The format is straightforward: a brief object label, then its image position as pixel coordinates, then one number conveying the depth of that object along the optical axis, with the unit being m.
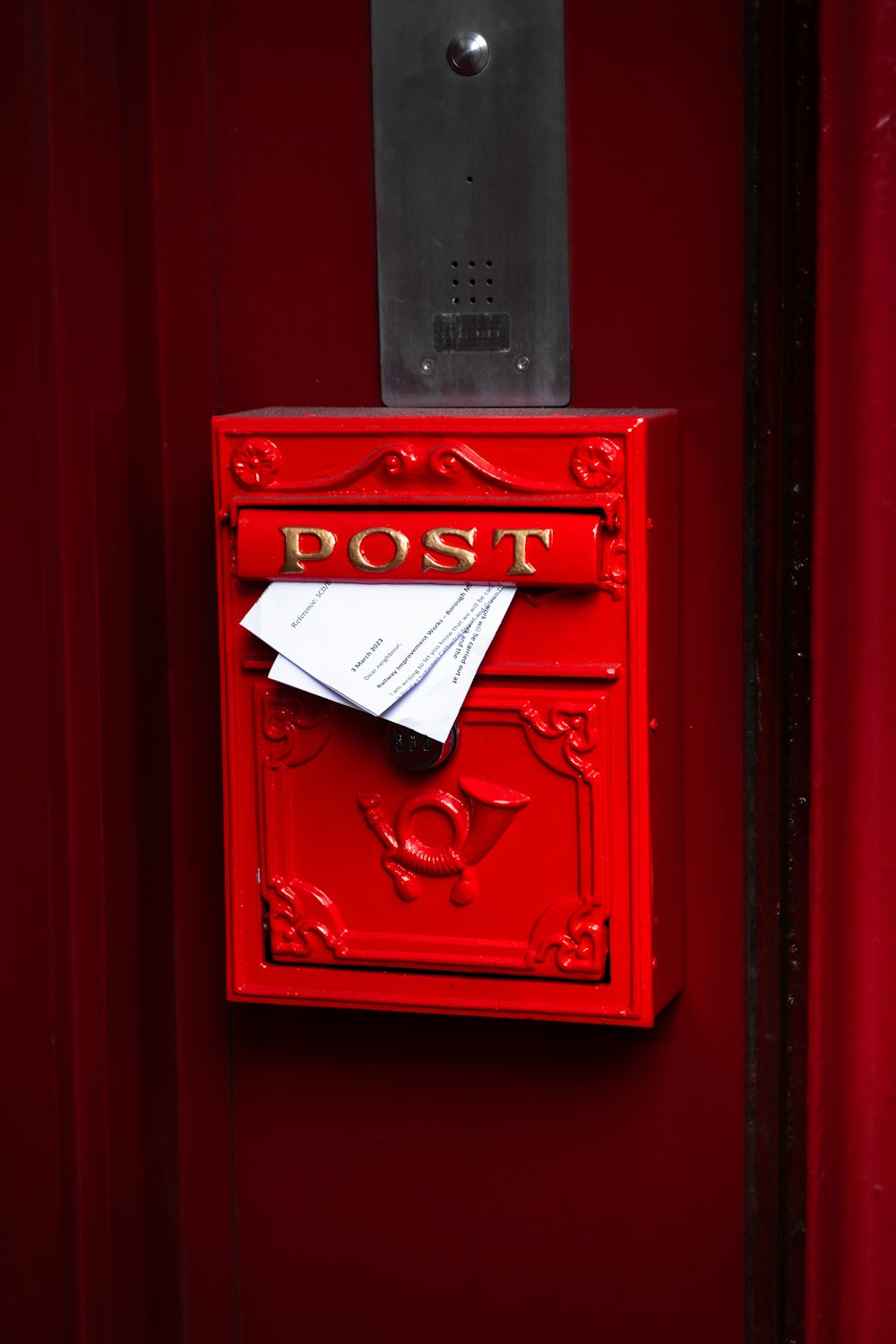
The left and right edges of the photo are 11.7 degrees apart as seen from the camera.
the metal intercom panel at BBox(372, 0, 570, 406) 2.22
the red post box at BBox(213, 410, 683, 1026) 2.14
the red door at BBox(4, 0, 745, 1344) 2.22
